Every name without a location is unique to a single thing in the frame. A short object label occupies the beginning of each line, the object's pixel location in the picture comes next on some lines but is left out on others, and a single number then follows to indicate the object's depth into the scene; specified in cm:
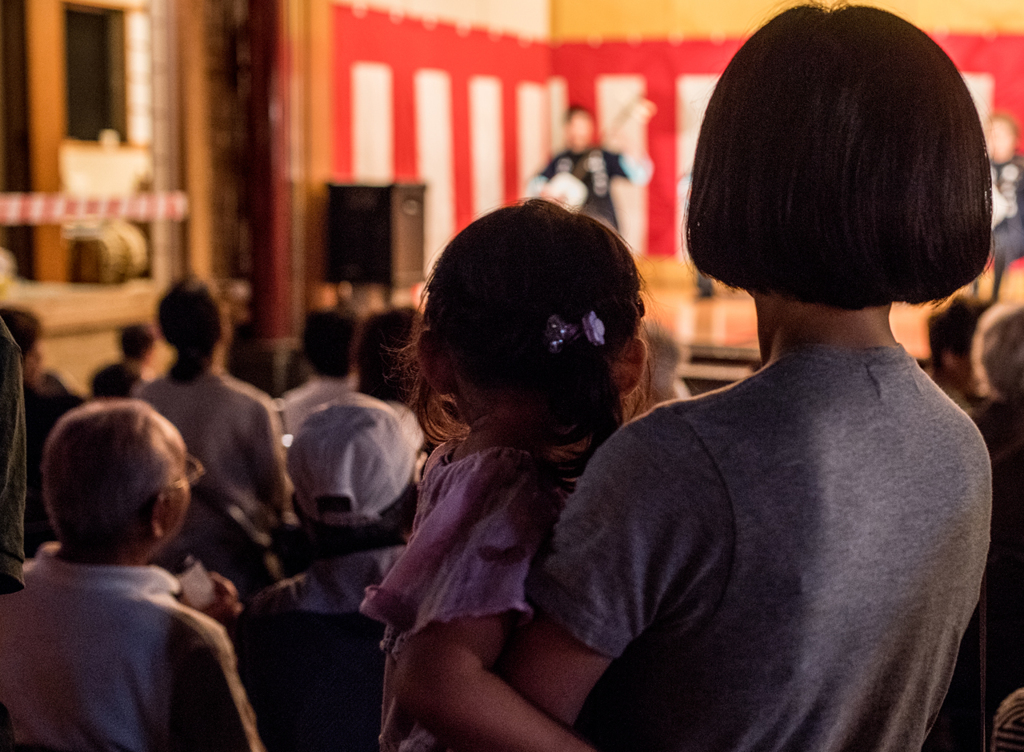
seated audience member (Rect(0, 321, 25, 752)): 200
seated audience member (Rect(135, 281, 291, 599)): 518
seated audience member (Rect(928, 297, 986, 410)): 628
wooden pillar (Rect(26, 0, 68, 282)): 1224
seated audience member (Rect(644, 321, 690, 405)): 570
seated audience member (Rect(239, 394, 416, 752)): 310
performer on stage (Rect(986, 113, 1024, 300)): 1588
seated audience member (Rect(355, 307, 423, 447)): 502
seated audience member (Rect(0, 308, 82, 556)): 505
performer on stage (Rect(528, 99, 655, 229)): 1848
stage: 1302
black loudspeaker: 1318
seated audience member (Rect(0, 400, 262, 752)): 288
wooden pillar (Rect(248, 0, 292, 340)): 1269
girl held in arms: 156
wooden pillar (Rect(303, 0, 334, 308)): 1328
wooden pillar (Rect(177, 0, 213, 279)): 1252
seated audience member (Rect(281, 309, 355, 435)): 613
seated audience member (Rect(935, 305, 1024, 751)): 391
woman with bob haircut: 148
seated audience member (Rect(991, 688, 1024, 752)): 262
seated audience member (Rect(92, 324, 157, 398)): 637
